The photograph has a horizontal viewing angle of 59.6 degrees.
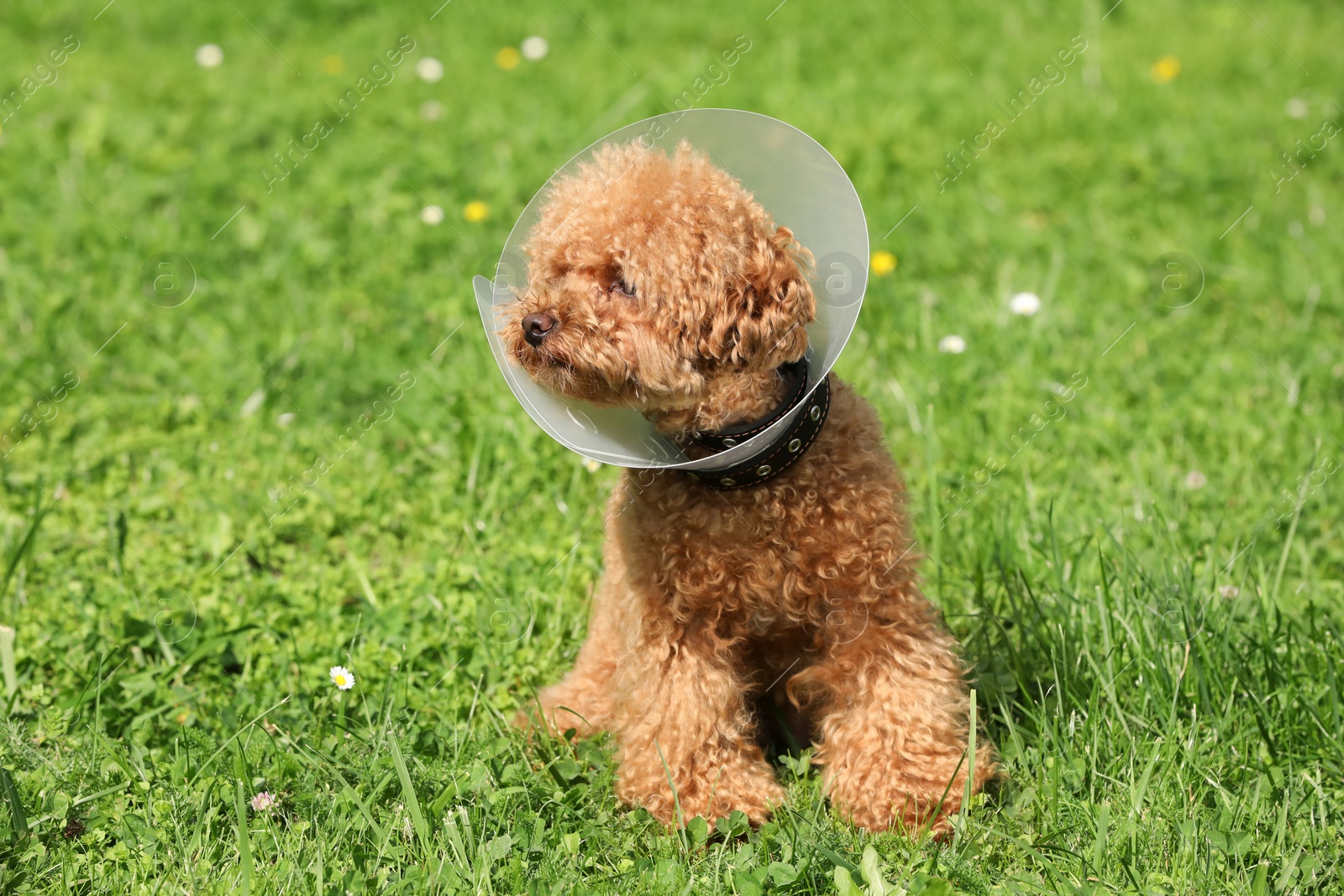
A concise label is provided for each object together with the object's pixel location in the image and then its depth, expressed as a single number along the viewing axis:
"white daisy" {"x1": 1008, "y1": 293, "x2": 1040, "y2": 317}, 4.54
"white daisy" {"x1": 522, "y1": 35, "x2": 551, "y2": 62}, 6.91
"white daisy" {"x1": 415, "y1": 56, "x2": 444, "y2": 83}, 6.73
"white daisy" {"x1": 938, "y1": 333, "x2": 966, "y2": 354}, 4.32
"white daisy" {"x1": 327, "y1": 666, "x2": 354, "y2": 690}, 2.92
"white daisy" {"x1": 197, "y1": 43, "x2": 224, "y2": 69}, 6.92
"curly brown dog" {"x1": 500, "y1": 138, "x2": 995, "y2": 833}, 2.32
